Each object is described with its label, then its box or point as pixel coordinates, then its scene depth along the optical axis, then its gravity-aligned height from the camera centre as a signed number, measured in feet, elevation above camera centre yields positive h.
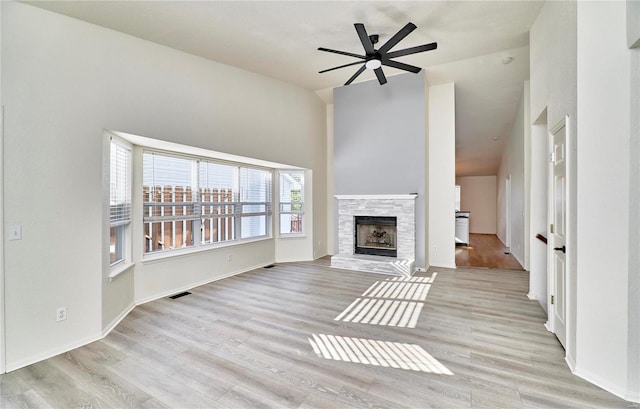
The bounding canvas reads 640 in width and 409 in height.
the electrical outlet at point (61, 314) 8.52 -3.32
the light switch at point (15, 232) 7.73 -0.75
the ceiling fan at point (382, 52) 9.81 +6.02
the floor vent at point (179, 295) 12.90 -4.21
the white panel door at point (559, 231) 8.30 -0.83
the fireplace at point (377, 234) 17.29 -1.95
